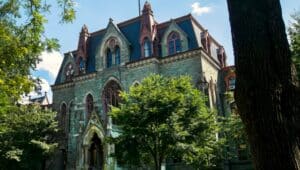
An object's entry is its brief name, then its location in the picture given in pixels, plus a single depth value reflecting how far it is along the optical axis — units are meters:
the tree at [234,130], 18.31
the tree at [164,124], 16.30
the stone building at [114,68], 26.08
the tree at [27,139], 24.50
